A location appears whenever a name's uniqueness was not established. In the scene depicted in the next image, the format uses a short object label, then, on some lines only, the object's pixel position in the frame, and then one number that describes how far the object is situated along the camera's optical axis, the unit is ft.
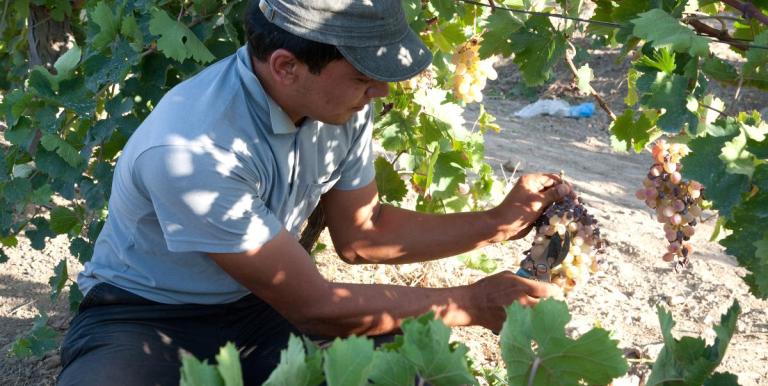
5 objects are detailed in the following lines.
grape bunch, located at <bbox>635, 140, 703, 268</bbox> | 7.71
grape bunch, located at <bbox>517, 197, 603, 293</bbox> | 7.86
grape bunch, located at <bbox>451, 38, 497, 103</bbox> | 11.73
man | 7.40
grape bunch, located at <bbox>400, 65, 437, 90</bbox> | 11.32
